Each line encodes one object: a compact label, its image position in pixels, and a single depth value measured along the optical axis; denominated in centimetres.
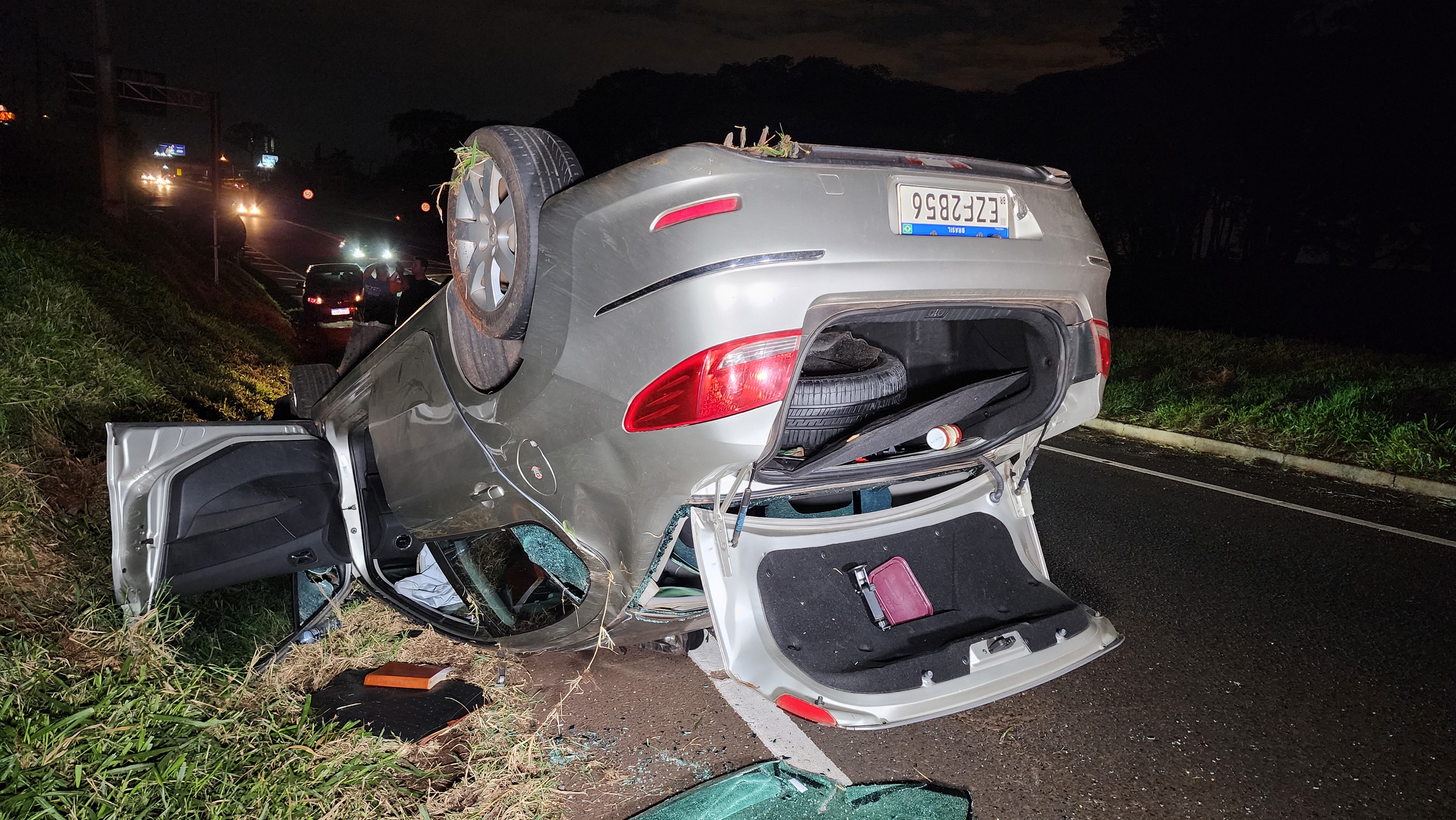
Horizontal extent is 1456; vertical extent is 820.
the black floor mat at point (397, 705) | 300
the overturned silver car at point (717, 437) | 211
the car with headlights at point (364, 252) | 2041
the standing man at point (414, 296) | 742
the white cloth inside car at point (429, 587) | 360
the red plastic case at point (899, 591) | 281
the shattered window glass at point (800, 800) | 263
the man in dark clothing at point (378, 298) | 1098
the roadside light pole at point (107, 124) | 1619
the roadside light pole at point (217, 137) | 2568
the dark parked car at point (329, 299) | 1788
